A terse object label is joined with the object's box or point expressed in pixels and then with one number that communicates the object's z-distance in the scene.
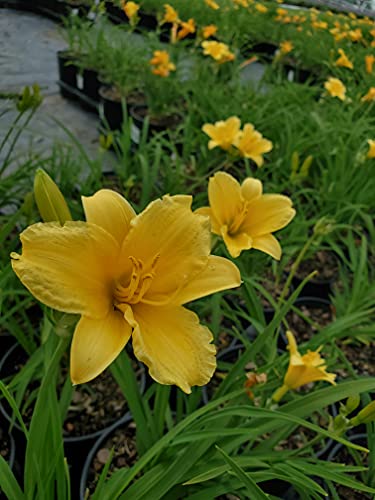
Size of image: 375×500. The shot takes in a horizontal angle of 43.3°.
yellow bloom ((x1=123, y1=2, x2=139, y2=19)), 1.91
